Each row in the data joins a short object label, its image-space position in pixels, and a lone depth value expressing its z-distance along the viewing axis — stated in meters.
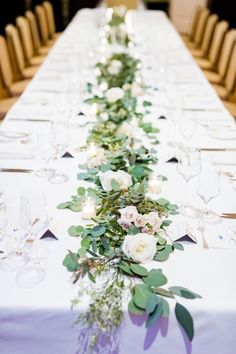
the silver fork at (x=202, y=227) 1.44
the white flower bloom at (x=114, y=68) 3.17
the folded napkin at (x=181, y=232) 1.45
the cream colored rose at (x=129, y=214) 1.37
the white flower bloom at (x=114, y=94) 2.49
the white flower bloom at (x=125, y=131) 2.21
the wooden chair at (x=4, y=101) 3.64
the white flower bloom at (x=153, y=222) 1.39
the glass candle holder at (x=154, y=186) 1.75
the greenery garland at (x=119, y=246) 1.14
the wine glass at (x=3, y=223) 1.42
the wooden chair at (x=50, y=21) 7.14
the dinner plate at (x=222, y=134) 2.35
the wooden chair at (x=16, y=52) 4.70
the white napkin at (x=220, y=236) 1.44
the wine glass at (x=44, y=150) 2.02
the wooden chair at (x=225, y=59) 4.65
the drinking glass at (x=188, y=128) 2.28
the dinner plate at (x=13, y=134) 2.27
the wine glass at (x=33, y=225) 1.27
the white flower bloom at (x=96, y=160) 1.94
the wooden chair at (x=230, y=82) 4.29
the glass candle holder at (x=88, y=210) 1.53
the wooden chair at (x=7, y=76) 4.11
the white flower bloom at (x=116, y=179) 1.57
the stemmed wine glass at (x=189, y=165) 1.77
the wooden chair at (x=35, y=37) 5.92
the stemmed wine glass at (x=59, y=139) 1.98
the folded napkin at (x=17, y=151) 2.06
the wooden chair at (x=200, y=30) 6.83
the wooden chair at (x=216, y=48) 5.42
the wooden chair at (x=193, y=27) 7.45
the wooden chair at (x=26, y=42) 5.29
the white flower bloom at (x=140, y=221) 1.39
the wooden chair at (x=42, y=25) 6.64
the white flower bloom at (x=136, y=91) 2.83
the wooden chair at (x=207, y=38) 6.18
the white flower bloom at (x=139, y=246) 1.27
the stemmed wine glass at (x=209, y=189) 1.58
